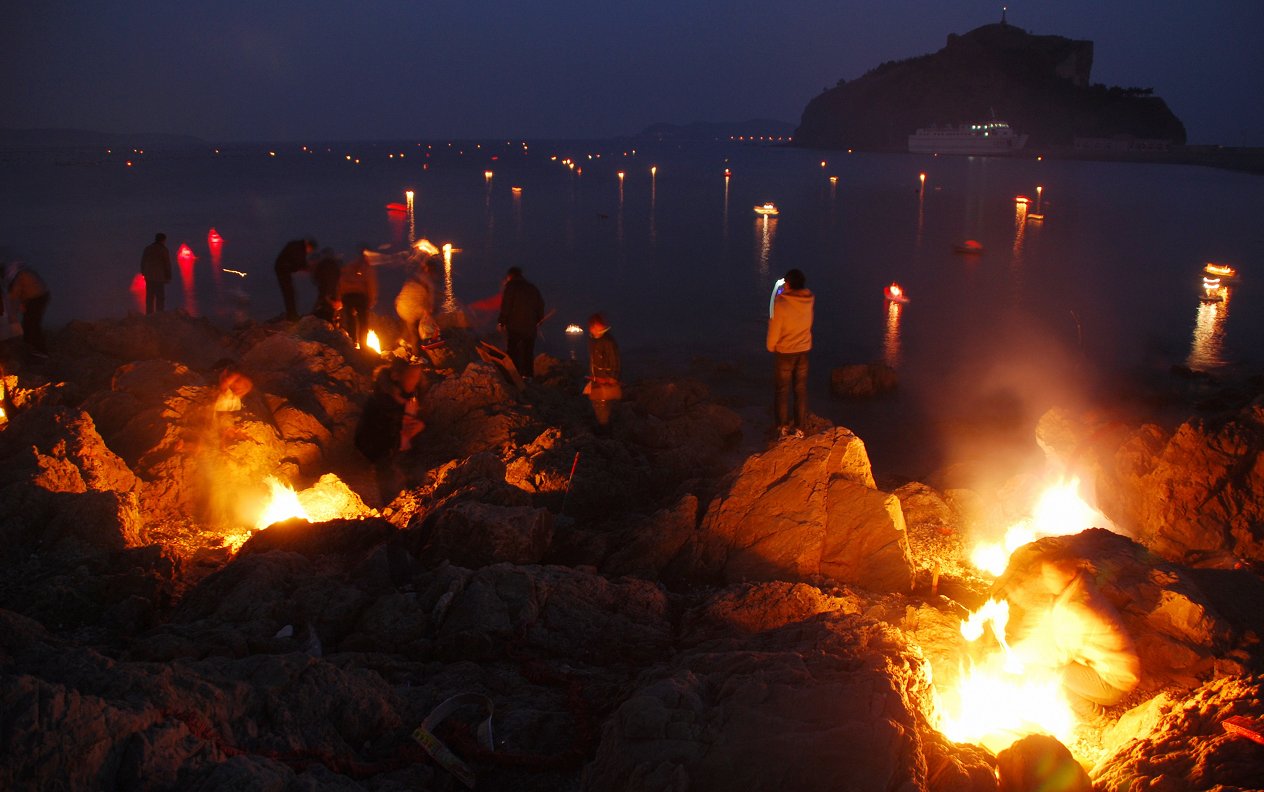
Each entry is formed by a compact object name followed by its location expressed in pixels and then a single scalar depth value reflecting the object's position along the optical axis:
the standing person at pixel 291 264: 13.72
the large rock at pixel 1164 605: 4.85
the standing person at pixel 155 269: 14.74
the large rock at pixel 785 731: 3.17
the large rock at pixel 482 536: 6.06
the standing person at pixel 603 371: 9.62
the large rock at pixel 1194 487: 7.30
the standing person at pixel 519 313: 11.94
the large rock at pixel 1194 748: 3.45
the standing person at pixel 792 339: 9.23
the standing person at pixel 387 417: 8.34
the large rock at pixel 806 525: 6.32
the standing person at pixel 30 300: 10.75
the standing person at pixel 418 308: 13.14
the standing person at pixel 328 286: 13.20
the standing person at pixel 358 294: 12.77
